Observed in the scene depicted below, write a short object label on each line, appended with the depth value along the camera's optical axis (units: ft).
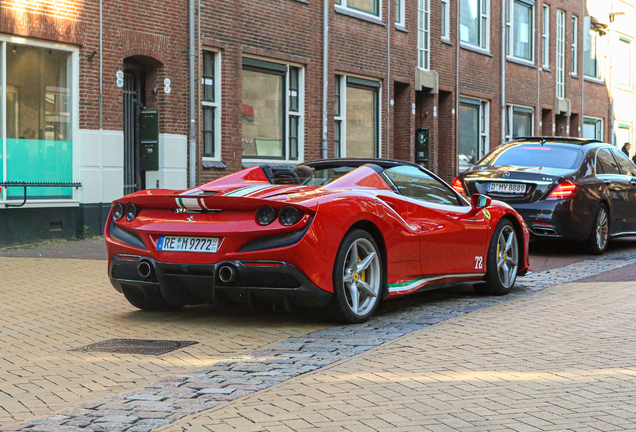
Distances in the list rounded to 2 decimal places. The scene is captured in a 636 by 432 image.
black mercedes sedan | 42.55
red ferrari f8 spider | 22.39
